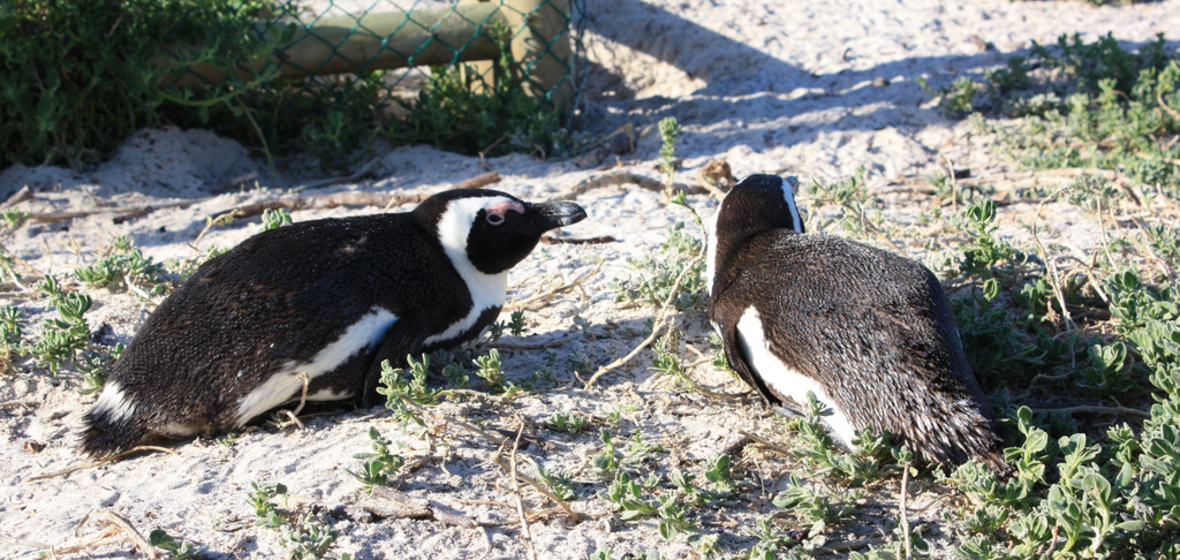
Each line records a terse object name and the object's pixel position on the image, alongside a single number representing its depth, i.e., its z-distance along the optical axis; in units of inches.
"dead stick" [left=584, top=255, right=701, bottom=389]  104.5
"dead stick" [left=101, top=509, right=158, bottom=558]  73.9
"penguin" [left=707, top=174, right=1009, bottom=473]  79.7
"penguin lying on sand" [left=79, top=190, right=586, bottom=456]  89.8
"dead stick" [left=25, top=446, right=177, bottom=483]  89.0
